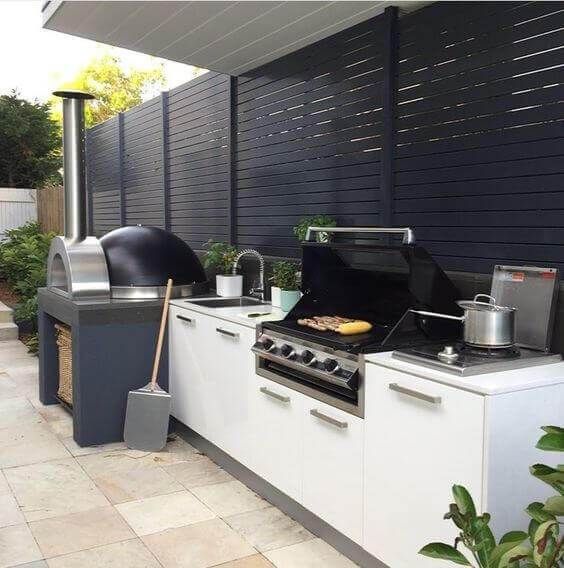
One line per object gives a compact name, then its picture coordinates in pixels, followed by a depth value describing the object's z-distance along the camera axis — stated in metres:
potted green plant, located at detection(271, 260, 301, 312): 3.92
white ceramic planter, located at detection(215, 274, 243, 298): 4.70
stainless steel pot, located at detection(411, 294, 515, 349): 2.42
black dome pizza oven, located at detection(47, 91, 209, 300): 4.43
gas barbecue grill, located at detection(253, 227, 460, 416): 2.71
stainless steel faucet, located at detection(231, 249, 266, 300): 4.53
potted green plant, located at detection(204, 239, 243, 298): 4.70
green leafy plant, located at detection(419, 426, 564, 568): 1.61
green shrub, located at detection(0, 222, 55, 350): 8.36
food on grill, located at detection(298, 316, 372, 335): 2.99
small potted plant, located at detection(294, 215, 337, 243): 3.85
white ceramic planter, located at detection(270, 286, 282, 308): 4.07
